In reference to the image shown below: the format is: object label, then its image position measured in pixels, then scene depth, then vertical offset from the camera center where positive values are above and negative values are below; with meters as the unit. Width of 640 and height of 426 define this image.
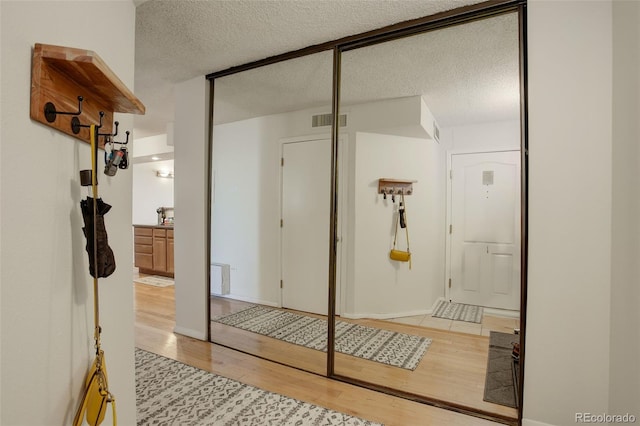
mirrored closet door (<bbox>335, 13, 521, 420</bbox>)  2.24 +0.01
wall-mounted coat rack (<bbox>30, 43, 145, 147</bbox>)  0.85 +0.40
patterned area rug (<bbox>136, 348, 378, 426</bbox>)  1.77 -1.22
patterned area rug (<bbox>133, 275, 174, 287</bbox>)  5.16 -1.26
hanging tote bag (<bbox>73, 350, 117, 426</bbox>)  0.97 -0.61
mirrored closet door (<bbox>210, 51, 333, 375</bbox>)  2.98 +0.02
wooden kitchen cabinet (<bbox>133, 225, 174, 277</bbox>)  5.62 -0.76
